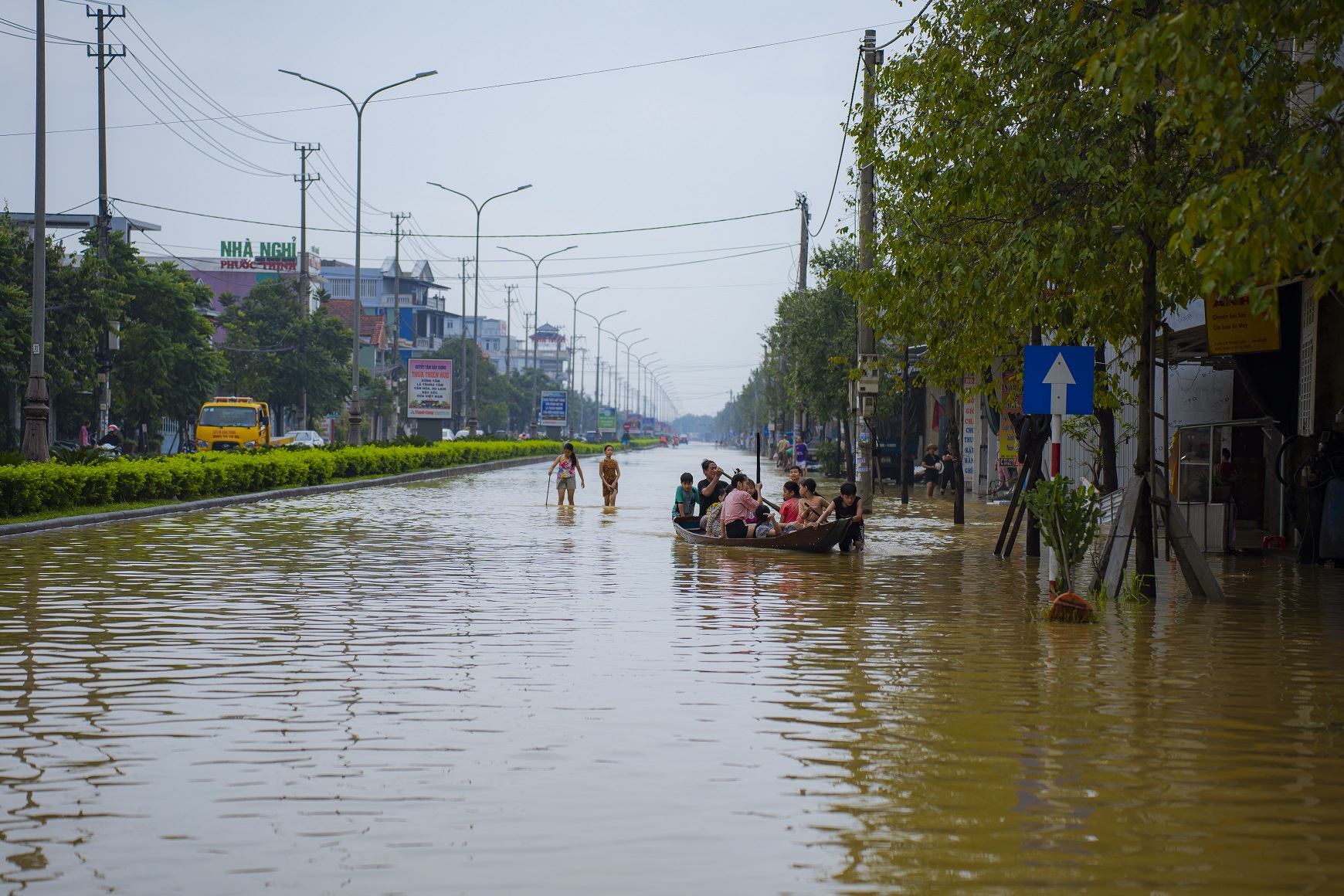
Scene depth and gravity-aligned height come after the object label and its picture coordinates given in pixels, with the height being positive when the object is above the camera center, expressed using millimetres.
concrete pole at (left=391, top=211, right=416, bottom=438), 85312 +8637
